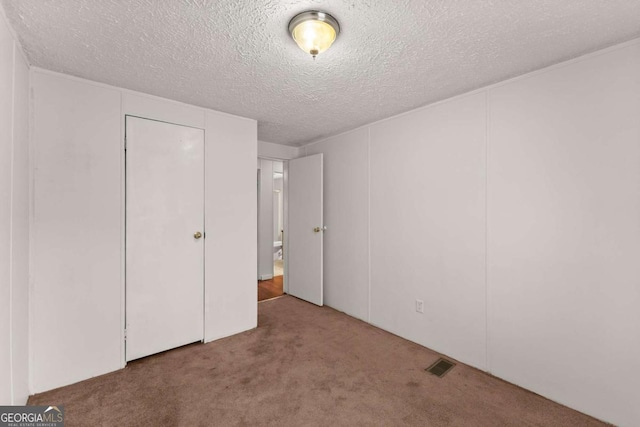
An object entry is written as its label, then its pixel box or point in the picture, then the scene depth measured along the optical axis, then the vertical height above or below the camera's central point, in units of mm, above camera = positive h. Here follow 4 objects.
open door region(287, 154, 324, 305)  3824 -206
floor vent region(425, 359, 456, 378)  2277 -1299
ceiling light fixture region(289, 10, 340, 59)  1435 +996
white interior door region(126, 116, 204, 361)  2400 -210
